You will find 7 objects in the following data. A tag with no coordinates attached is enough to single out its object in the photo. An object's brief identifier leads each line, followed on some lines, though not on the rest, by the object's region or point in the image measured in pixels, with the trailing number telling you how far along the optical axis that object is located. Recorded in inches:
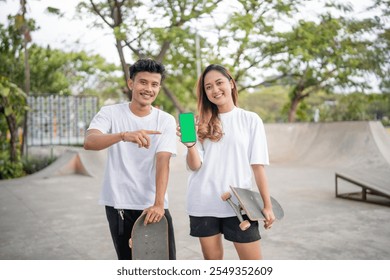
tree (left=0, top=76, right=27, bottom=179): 279.6
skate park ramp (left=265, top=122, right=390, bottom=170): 321.4
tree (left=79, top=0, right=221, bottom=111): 332.2
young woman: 71.1
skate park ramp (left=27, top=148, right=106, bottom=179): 319.9
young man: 68.9
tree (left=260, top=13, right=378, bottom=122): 346.3
